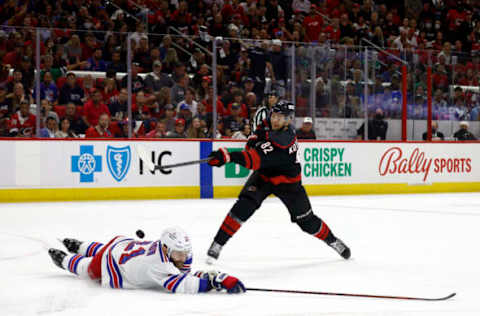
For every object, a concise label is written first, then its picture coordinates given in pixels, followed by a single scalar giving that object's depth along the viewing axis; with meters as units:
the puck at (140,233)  7.86
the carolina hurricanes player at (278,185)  9.18
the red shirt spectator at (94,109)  18.95
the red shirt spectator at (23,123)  18.37
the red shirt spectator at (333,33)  30.03
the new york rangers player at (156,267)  7.07
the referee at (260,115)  11.67
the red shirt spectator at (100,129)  19.34
